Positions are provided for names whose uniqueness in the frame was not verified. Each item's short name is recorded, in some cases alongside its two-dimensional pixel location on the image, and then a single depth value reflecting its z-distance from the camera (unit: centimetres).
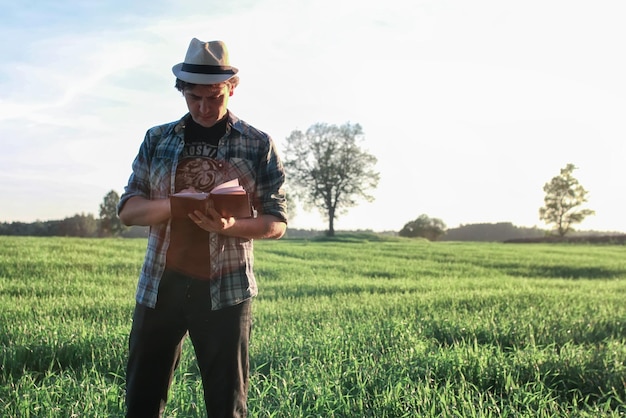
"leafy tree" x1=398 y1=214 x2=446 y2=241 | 4794
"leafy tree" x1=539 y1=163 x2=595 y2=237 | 5281
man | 288
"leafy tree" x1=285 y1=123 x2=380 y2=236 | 4850
